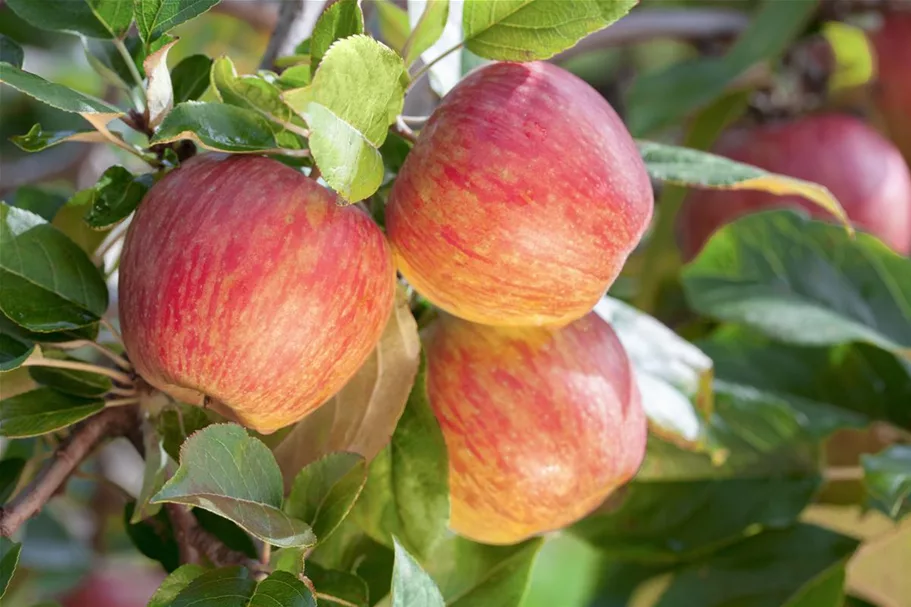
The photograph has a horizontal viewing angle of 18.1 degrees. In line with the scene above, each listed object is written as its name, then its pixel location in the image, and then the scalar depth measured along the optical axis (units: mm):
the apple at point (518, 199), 725
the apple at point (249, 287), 711
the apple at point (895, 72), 1122
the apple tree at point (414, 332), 714
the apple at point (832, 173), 1040
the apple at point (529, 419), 772
